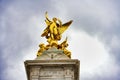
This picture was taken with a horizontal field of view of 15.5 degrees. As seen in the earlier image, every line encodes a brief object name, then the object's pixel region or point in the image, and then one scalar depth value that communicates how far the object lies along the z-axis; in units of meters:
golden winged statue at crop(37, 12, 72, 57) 38.66
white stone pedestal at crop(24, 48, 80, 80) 35.69
